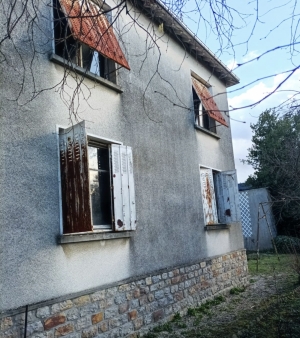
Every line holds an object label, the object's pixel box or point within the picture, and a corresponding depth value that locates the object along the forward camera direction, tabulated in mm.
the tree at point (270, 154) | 17031
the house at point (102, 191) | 4145
